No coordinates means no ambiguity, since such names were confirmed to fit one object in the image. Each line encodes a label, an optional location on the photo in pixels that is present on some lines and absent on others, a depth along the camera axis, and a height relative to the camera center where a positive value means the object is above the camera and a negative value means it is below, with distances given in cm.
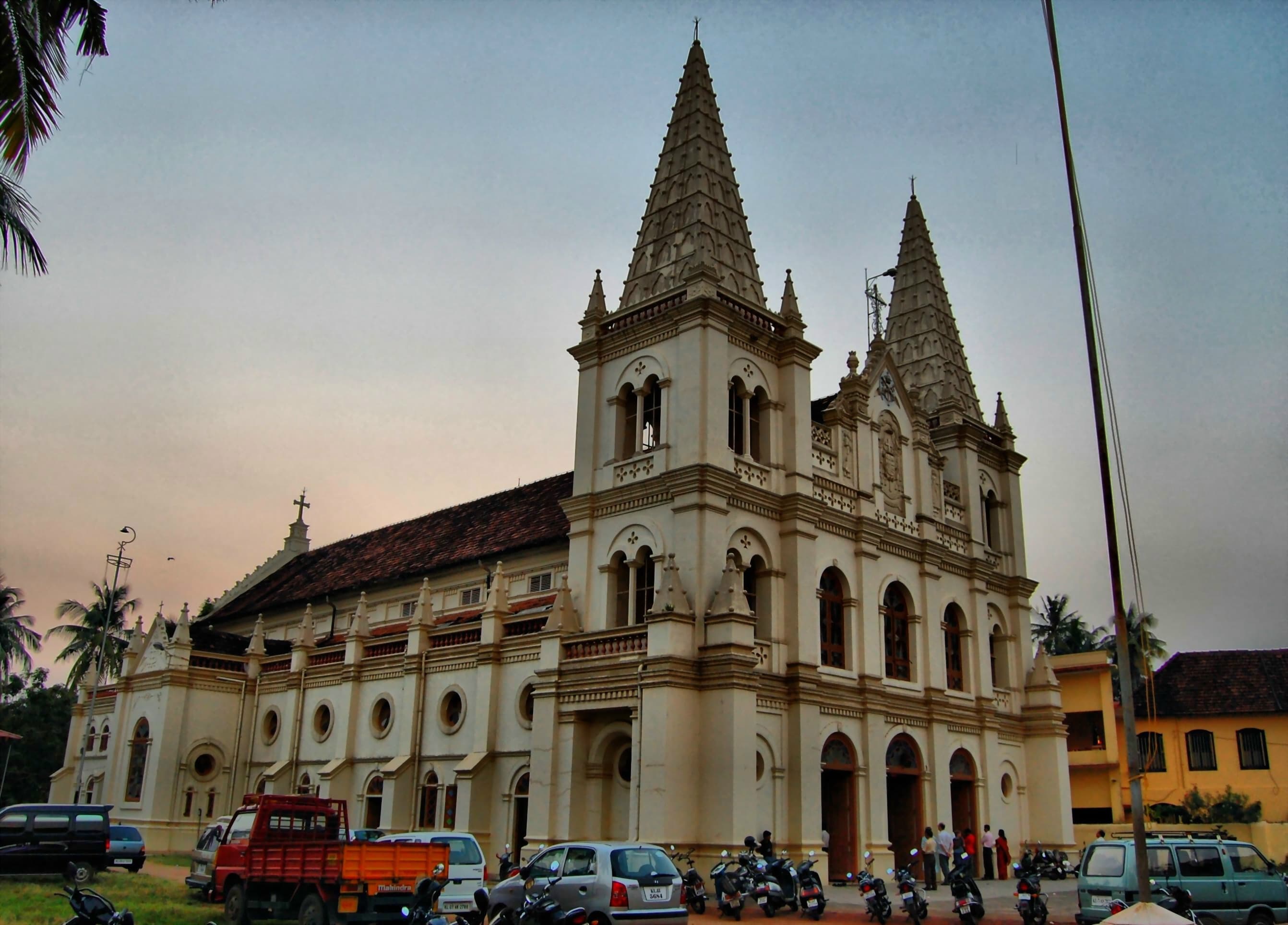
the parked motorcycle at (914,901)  1991 -189
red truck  1620 -136
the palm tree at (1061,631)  6788 +1012
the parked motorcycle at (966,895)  1952 -175
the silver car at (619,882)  1609 -137
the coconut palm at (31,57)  1544 +1000
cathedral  2642 +431
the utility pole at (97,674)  4116 +402
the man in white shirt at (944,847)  2986 -138
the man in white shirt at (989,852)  3231 -158
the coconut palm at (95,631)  6347 +845
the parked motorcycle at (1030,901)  1919 -179
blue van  1814 -129
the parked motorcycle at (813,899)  2059 -194
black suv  2286 -129
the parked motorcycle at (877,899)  1977 -185
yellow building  4431 +260
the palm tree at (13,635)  6200 +794
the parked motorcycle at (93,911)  1302 -157
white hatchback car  1891 -148
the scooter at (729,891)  2055 -184
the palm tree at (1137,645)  6112 +872
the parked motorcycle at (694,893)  2144 -197
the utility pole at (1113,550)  1209 +292
